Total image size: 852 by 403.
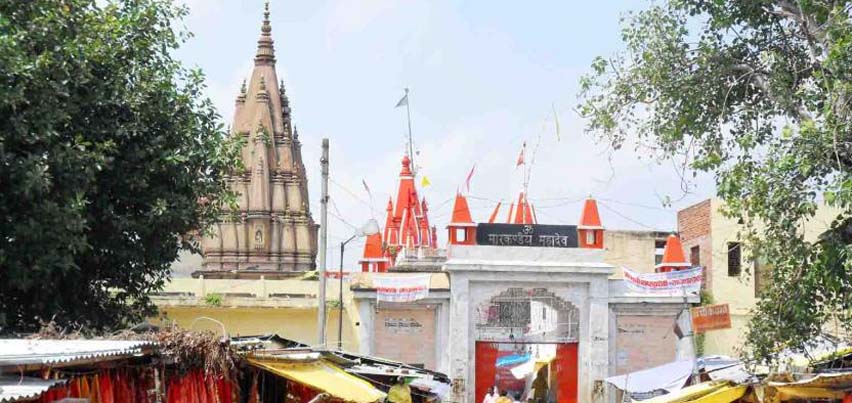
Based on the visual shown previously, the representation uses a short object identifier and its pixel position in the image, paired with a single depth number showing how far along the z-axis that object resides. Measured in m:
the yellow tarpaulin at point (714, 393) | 10.98
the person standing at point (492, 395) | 23.83
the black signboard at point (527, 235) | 28.30
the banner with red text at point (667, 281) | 27.69
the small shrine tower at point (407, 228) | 31.61
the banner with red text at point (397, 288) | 27.02
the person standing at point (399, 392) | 13.23
